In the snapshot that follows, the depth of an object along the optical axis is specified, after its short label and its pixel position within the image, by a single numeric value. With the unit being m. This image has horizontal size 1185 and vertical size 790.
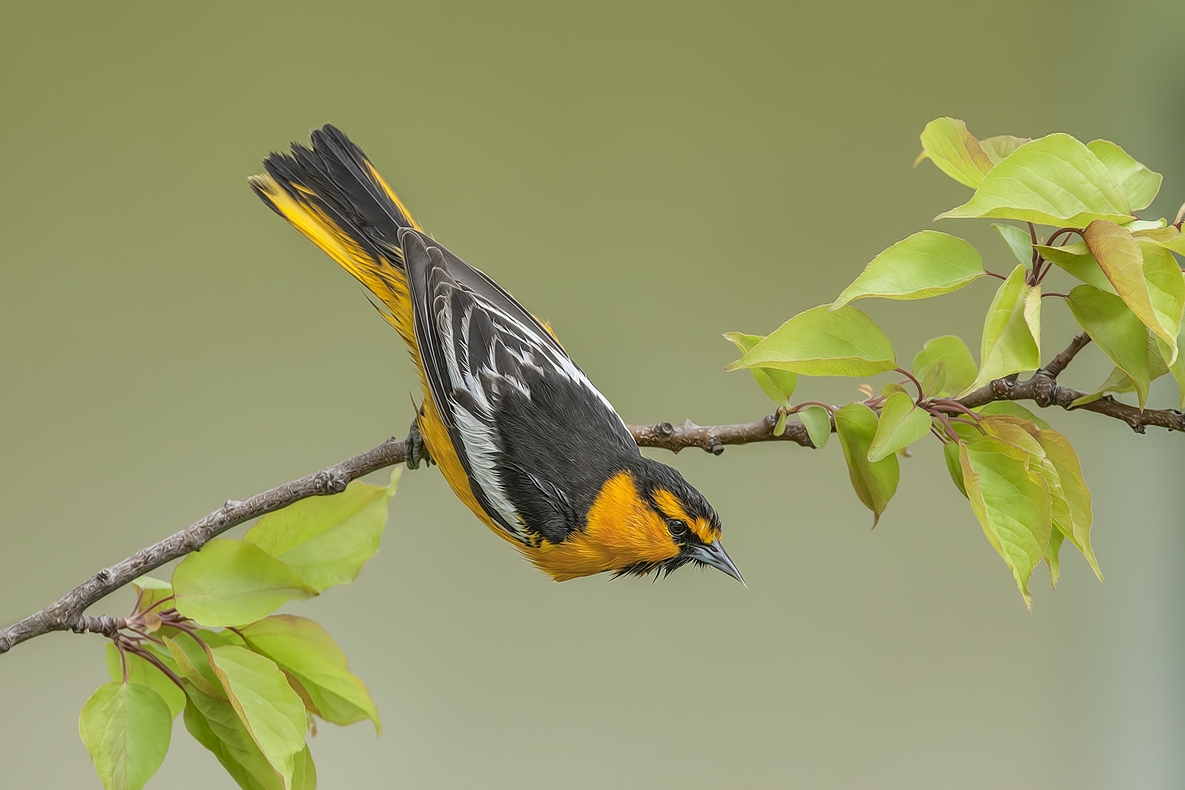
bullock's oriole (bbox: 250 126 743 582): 5.24
